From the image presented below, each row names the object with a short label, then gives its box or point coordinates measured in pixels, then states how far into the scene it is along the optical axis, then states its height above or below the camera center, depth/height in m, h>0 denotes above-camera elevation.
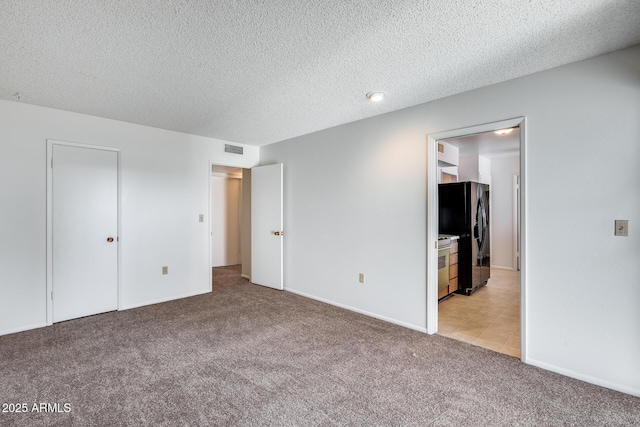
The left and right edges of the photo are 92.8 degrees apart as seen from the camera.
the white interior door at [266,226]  4.82 -0.19
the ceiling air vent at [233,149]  4.91 +1.07
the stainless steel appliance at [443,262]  4.06 -0.67
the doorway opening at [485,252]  2.94 -0.60
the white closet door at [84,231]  3.45 -0.19
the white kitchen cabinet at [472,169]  5.83 +0.87
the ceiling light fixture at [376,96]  2.92 +1.15
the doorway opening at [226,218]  6.79 -0.08
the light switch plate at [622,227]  2.11 -0.10
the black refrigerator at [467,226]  4.59 -0.20
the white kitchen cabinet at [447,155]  4.78 +0.97
